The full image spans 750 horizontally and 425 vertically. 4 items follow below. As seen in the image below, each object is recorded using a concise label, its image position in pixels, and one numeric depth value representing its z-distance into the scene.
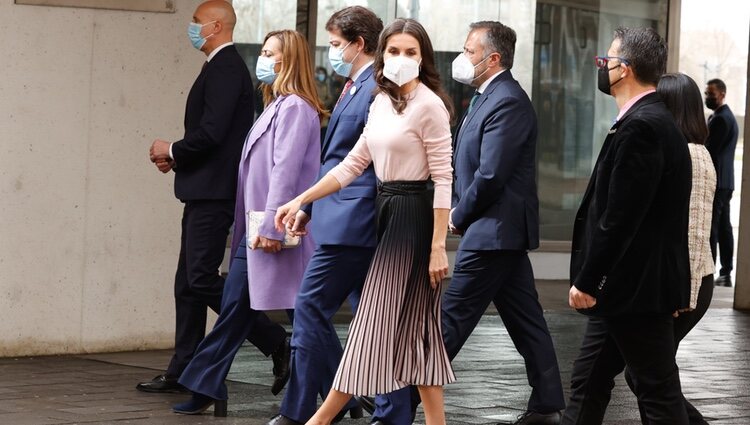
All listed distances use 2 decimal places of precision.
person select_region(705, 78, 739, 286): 16.77
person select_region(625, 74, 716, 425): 6.61
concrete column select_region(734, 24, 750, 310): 14.70
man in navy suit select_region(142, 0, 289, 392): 8.11
